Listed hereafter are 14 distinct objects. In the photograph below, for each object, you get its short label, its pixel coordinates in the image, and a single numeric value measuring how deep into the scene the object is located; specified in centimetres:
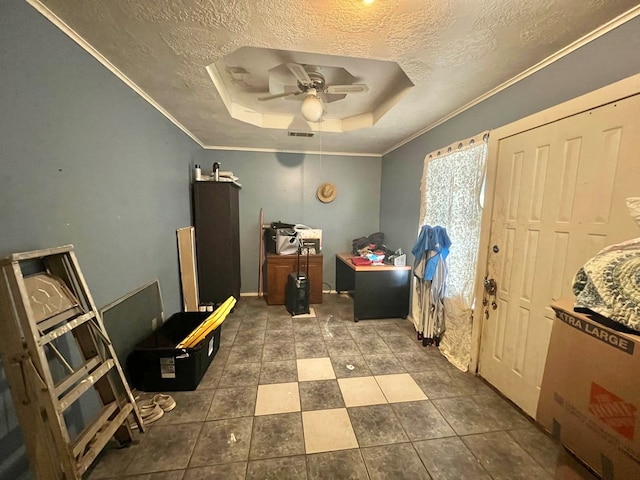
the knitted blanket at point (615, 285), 76
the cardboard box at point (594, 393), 73
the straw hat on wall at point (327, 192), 421
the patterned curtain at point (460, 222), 216
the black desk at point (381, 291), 314
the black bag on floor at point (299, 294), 334
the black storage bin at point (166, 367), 186
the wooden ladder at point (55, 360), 98
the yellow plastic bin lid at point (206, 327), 201
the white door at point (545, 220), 123
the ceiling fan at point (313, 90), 199
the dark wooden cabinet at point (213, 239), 319
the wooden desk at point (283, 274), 369
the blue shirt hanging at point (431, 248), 250
